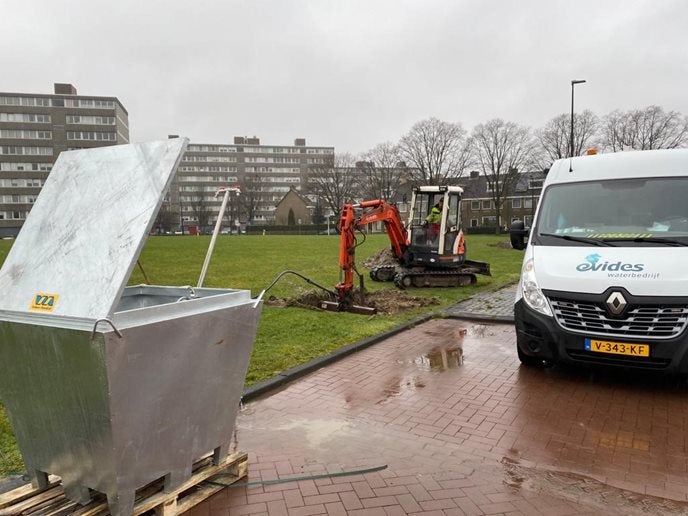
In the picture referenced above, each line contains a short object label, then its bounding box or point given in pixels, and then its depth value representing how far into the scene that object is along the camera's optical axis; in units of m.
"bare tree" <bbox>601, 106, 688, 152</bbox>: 49.22
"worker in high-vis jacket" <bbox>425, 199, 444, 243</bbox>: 15.38
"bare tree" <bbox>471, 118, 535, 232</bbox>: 60.25
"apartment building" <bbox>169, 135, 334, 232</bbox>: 111.06
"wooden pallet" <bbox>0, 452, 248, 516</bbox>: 2.87
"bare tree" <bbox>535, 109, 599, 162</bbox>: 52.50
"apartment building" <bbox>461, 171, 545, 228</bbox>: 72.29
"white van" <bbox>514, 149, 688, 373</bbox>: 5.16
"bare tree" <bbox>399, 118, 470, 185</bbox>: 61.25
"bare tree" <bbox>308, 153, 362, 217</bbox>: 81.88
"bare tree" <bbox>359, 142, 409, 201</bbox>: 69.56
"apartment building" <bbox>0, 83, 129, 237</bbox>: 88.62
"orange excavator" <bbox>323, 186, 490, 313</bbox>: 14.95
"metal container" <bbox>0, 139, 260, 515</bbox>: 2.57
